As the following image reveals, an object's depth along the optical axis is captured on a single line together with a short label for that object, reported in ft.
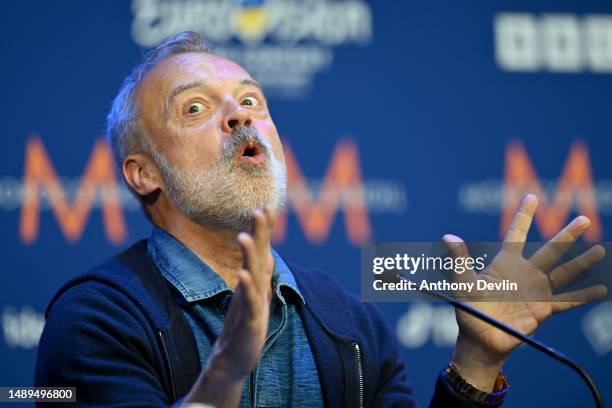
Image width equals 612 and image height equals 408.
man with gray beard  11.12
